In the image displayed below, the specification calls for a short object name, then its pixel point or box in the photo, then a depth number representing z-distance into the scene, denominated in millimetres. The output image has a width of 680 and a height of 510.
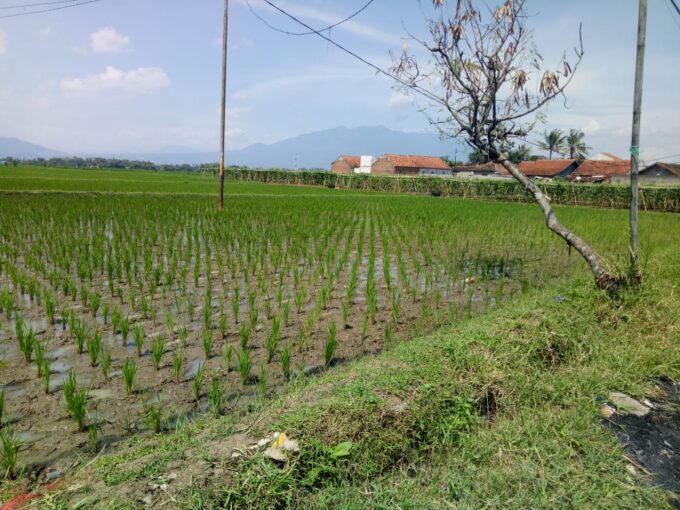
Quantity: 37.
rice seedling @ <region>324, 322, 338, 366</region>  4031
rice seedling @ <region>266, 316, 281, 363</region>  4043
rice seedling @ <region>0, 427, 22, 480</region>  2379
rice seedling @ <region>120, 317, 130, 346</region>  4297
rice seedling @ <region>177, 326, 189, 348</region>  4211
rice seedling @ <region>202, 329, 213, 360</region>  4020
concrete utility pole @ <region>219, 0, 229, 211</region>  14438
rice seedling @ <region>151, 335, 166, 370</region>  3717
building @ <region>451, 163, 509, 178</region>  59500
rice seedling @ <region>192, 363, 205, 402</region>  3295
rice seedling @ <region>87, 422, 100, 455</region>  2689
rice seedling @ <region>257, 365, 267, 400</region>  3334
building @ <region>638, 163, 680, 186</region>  36156
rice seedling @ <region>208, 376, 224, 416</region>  3041
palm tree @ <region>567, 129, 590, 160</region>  53062
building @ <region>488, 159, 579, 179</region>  48625
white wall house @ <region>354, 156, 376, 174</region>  64438
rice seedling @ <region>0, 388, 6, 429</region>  2717
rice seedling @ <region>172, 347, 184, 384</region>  3596
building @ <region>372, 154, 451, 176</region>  58844
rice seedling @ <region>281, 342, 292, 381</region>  3715
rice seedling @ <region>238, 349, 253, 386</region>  3551
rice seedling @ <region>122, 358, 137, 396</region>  3324
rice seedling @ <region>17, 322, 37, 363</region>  3799
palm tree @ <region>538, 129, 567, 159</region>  56938
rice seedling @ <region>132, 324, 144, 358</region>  4004
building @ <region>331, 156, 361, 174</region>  67000
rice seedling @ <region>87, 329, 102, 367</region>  3811
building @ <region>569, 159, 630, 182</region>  41500
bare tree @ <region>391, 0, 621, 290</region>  6172
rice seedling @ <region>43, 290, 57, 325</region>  4754
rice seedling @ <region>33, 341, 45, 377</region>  3538
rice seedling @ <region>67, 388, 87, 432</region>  2840
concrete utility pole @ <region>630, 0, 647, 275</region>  5258
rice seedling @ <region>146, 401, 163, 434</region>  2898
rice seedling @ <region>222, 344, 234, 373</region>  3809
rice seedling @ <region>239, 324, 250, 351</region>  4148
